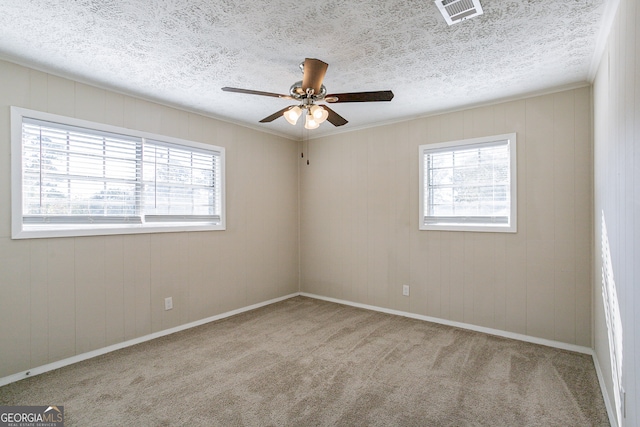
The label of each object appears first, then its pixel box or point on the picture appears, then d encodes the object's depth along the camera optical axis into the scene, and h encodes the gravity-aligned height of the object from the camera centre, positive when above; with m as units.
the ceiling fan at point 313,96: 2.24 +0.86
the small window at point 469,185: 3.46 +0.31
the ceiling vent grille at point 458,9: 1.87 +1.21
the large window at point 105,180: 2.67 +0.33
